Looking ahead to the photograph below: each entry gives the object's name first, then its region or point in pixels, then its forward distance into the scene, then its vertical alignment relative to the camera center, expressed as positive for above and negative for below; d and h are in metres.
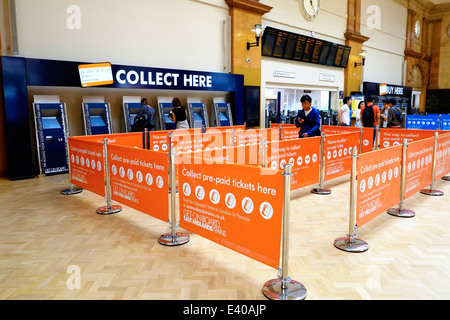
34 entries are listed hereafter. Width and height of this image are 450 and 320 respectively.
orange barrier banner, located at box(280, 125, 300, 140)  8.31 -0.43
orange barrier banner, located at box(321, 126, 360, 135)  7.56 -0.35
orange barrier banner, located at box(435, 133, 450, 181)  5.53 -0.72
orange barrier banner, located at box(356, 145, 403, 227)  3.39 -0.75
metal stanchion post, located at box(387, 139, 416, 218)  4.23 -1.24
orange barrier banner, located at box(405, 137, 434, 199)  4.48 -0.74
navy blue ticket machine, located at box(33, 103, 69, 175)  6.88 -0.39
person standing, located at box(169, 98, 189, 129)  7.27 +0.00
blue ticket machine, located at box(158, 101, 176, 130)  8.75 +0.00
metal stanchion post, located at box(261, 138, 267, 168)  4.37 -0.46
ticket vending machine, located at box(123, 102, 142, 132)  8.10 +0.11
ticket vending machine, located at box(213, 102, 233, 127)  9.97 +0.05
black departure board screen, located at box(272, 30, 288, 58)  11.51 +2.46
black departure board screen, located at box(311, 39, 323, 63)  13.21 +2.53
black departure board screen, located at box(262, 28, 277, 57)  11.10 +2.48
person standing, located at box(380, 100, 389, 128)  9.16 -0.07
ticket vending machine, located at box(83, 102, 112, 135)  7.51 -0.03
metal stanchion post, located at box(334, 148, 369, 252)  3.39 -1.25
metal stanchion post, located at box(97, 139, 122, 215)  4.49 -1.09
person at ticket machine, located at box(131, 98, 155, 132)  7.30 -0.06
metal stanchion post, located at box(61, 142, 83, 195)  5.69 -1.26
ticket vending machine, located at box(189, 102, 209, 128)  9.39 +0.05
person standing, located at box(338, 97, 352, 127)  10.54 -0.02
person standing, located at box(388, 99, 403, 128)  8.38 -0.08
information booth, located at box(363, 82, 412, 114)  16.14 +1.08
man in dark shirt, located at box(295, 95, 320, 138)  5.78 -0.09
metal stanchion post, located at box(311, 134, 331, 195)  5.50 -0.98
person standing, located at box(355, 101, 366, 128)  14.33 -0.14
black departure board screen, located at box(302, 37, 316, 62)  12.76 +2.50
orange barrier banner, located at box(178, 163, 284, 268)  2.60 -0.79
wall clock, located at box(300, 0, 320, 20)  12.60 +4.08
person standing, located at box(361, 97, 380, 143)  8.45 -0.02
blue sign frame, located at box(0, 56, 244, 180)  6.44 +0.62
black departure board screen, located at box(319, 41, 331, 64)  13.53 +2.51
